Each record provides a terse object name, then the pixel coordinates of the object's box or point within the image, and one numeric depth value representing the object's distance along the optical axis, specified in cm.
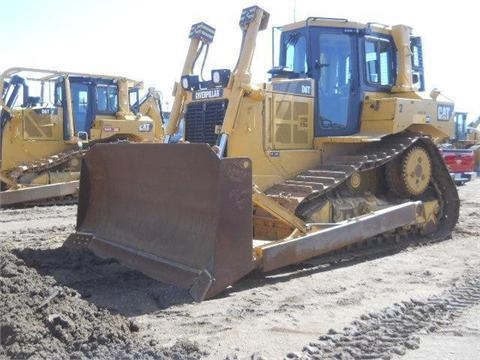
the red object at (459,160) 1908
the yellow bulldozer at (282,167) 536
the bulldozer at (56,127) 1279
